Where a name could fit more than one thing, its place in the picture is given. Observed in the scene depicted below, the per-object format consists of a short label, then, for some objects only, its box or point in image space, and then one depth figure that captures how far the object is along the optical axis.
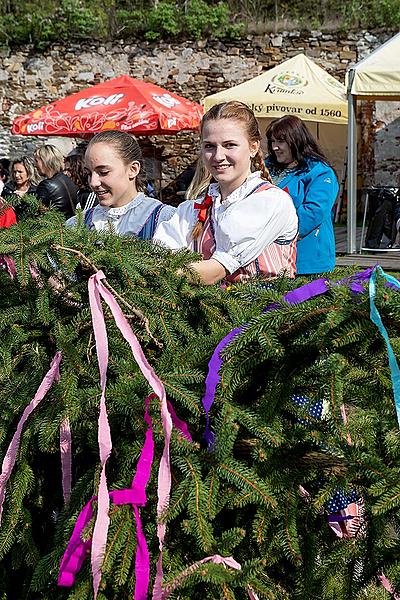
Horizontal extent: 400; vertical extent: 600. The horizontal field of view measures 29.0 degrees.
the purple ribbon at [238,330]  1.68
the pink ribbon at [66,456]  1.78
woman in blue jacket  4.38
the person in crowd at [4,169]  11.01
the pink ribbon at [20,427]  1.83
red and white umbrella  9.93
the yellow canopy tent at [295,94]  10.64
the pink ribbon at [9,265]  2.05
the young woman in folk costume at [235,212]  2.60
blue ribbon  1.51
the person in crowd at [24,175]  7.31
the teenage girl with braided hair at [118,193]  3.14
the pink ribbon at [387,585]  1.71
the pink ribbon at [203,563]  1.60
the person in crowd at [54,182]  6.09
